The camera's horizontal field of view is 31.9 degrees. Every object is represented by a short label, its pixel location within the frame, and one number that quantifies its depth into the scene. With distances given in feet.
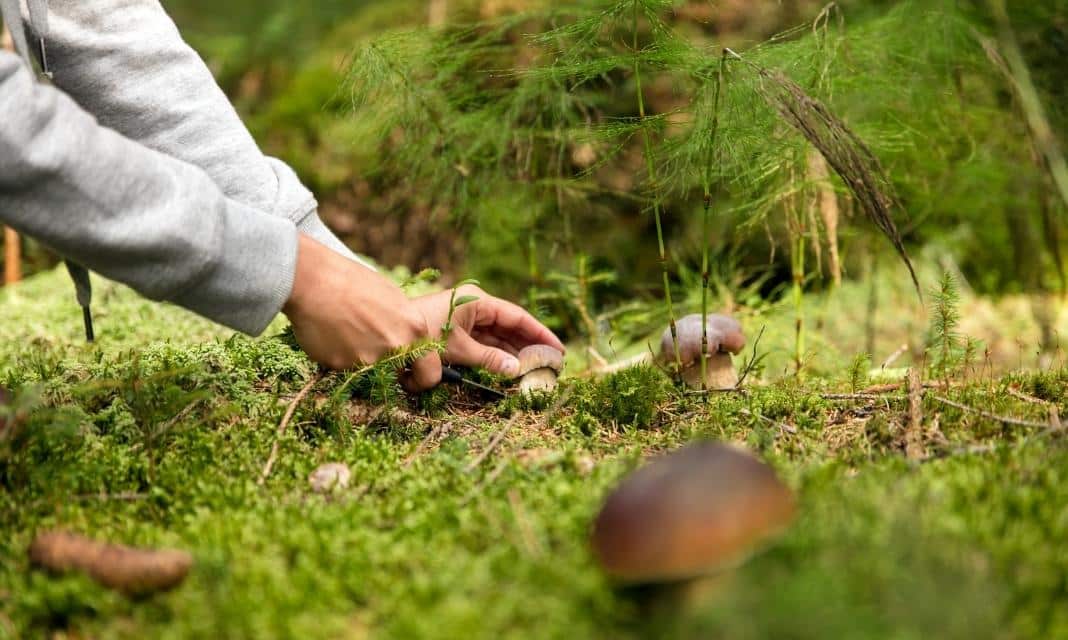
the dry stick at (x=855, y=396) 4.45
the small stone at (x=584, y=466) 4.10
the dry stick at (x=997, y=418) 4.12
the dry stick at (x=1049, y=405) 4.06
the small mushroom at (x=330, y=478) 4.08
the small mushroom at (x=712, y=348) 4.72
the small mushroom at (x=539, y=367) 4.62
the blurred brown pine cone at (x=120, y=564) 3.64
